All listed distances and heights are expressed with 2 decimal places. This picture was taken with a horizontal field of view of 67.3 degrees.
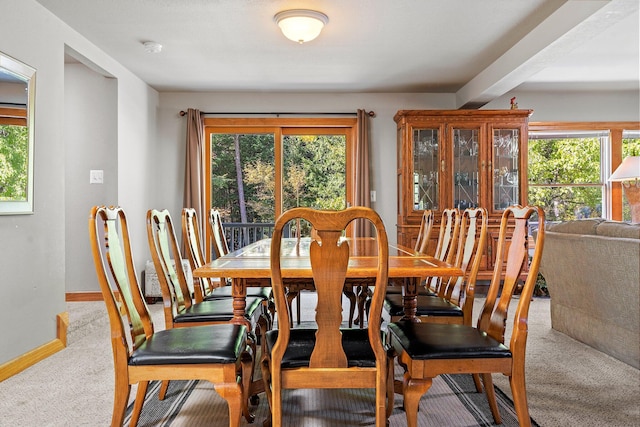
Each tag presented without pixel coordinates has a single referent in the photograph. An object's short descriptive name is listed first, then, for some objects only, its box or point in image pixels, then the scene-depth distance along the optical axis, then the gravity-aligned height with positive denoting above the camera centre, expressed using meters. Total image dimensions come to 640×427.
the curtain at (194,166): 5.77 +0.61
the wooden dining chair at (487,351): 1.78 -0.51
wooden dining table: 2.01 -0.23
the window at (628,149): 6.18 +0.85
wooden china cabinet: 5.46 +0.61
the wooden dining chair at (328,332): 1.56 -0.41
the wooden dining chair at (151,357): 1.73 -0.51
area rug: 2.20 -0.94
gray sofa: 2.87 -0.46
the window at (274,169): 6.06 +0.61
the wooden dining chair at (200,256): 2.88 -0.26
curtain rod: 5.92 +1.27
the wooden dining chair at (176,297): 2.33 -0.42
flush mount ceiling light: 3.45 +1.40
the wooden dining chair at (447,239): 2.99 -0.16
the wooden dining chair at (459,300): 2.53 -0.50
